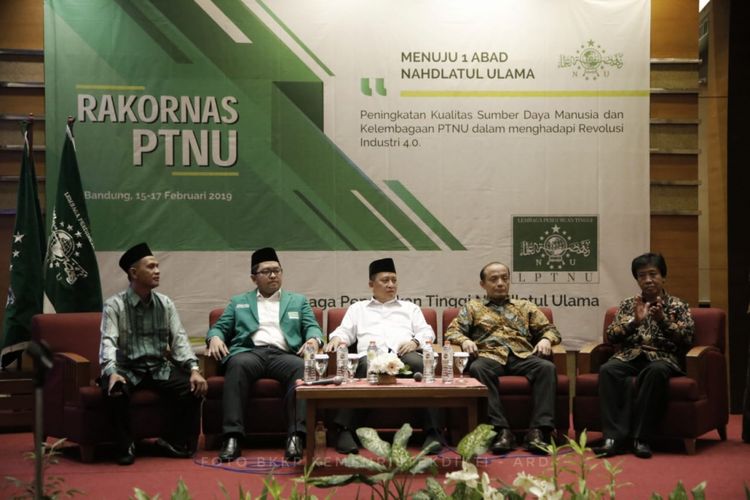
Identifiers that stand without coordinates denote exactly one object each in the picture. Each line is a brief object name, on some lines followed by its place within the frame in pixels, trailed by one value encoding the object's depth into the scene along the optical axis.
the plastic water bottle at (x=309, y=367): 3.97
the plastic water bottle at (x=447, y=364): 4.05
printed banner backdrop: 5.59
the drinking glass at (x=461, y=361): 4.16
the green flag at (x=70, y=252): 5.19
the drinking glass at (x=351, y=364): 4.13
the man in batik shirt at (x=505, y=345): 4.45
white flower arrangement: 3.86
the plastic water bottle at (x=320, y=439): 3.98
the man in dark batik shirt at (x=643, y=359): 4.41
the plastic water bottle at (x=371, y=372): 3.92
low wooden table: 3.79
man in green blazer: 4.45
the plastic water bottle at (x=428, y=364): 4.04
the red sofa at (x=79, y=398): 4.32
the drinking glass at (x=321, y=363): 4.09
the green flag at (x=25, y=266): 5.12
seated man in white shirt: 4.77
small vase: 3.89
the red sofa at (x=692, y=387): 4.45
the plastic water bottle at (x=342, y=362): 4.14
